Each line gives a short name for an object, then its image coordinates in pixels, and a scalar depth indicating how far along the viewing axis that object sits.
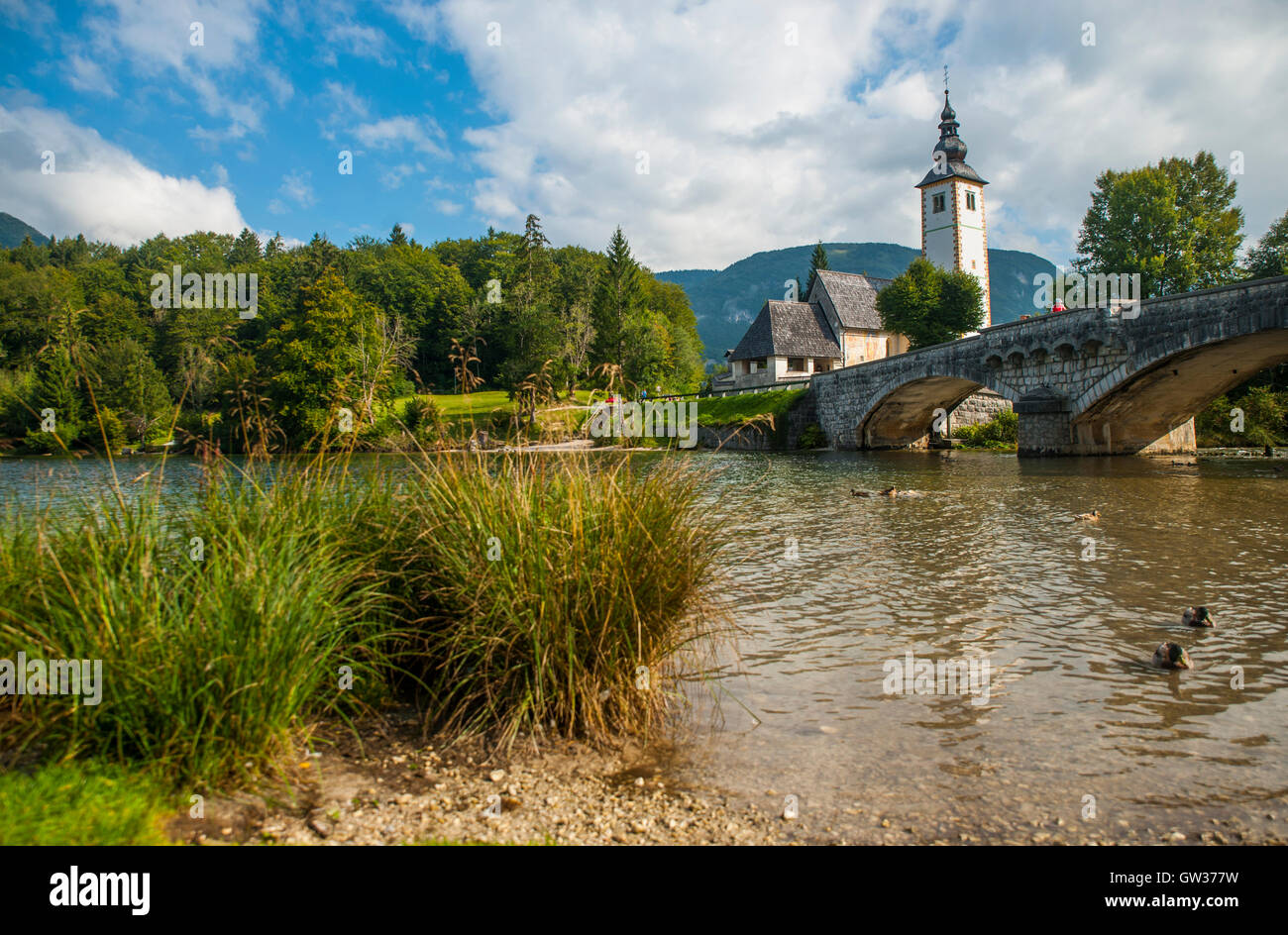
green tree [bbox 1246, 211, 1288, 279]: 43.25
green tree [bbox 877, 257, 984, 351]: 52.94
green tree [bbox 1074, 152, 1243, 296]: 47.66
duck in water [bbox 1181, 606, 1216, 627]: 6.73
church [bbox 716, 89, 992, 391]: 61.53
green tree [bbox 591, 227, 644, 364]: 60.47
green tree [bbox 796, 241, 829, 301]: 91.10
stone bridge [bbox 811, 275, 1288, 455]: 21.52
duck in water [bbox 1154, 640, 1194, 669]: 5.68
